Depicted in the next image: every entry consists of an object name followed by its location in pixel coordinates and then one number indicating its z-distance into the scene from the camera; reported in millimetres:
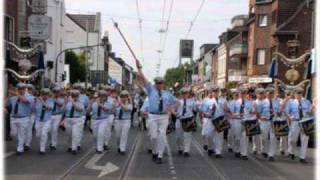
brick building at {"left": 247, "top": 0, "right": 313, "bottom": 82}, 42293
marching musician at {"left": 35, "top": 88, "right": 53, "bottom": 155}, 14230
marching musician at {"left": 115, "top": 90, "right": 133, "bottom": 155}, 14170
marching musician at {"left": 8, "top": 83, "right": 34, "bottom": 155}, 13758
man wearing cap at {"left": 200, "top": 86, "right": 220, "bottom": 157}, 14078
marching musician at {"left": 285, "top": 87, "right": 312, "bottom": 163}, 13185
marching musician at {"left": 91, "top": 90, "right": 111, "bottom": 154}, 14124
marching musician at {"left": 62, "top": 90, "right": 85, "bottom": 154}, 14170
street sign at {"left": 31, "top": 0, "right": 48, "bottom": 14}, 30150
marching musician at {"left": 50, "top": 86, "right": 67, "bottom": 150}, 14560
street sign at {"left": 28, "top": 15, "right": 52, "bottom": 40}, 23964
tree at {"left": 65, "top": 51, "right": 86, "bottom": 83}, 61950
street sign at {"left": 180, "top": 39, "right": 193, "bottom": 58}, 47457
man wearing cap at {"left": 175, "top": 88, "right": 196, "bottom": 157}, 13918
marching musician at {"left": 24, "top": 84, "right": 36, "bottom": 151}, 14182
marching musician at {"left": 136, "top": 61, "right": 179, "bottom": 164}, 12509
